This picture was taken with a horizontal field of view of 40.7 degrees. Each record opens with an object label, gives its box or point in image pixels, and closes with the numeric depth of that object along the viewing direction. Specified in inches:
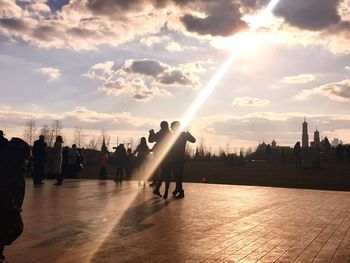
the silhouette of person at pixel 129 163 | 881.5
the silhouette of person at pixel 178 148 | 525.7
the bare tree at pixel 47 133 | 3995.1
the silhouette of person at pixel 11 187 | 206.8
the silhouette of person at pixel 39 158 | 734.5
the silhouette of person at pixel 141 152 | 735.5
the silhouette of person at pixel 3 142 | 219.5
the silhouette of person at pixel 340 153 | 1915.6
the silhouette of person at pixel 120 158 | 845.8
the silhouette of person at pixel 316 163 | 1593.3
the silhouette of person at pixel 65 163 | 907.7
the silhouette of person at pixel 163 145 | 528.1
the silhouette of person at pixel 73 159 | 890.7
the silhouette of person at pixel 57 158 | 737.0
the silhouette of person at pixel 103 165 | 978.3
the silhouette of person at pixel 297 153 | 1488.7
